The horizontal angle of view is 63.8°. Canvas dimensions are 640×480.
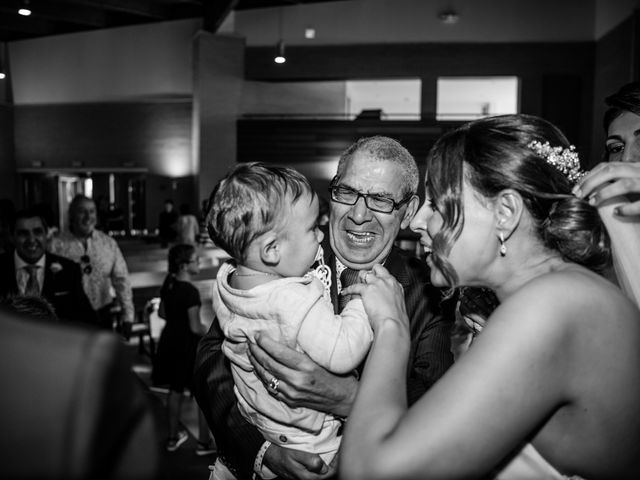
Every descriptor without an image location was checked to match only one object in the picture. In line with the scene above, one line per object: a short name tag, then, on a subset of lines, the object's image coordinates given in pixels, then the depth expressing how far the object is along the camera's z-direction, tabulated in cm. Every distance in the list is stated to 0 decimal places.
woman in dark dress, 441
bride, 87
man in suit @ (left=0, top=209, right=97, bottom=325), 382
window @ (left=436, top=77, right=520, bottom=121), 1644
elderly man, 135
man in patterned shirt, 483
